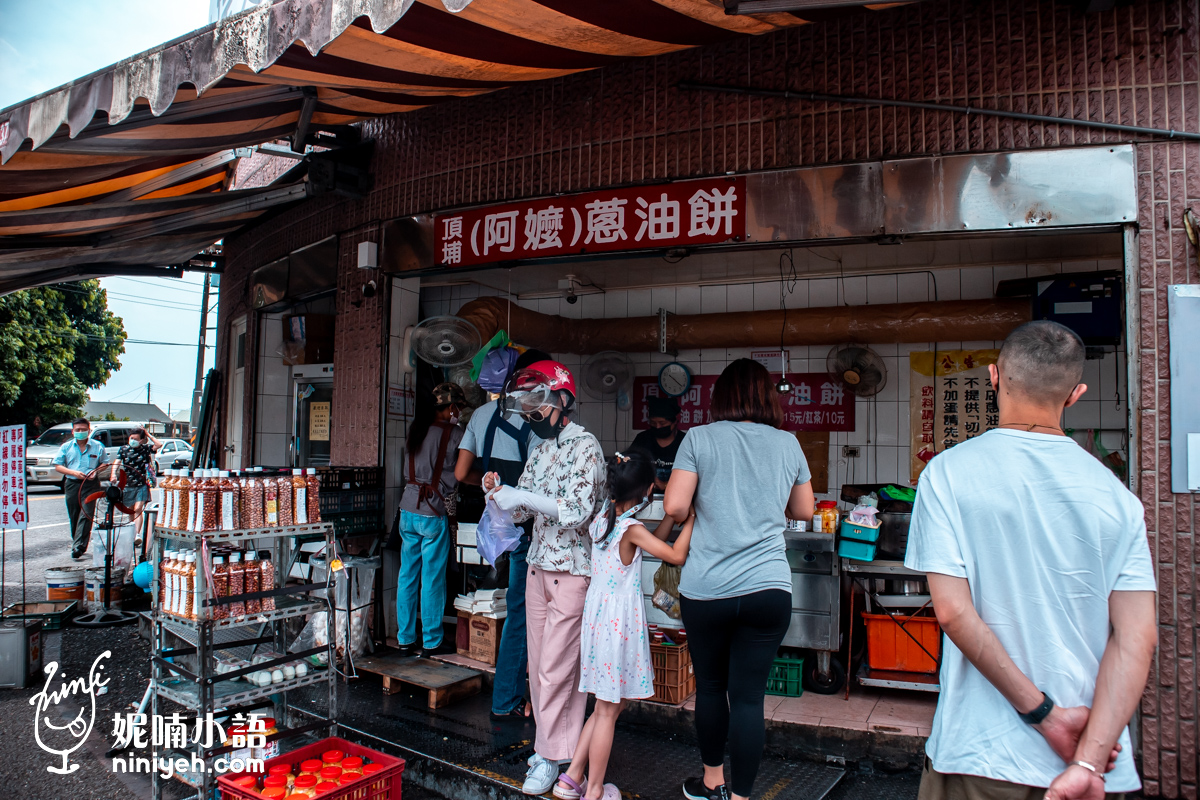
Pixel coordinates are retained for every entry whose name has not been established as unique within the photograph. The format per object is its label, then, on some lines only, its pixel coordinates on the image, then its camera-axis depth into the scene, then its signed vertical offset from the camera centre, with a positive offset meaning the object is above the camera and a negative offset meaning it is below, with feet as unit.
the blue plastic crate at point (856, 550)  15.85 -2.65
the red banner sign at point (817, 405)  24.07 +0.78
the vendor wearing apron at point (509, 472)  14.48 -1.09
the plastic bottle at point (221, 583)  11.22 -2.53
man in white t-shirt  5.42 -1.33
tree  68.80 +7.31
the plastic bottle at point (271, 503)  12.10 -1.35
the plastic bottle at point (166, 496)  11.88 -1.23
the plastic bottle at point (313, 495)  12.71 -1.29
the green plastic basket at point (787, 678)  15.62 -5.37
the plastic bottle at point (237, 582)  11.37 -2.54
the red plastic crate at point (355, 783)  9.85 -5.00
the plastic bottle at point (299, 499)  12.49 -1.32
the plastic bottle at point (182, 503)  11.59 -1.33
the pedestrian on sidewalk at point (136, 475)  25.87 -2.00
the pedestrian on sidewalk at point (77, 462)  33.42 -2.02
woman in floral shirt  11.61 -2.48
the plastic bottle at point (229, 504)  11.53 -1.32
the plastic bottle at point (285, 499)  12.32 -1.32
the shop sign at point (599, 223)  14.53 +4.36
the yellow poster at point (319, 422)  26.61 +0.00
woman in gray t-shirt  9.68 -1.67
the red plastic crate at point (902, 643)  15.37 -4.54
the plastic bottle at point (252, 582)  11.68 -2.59
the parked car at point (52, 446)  61.21 -2.39
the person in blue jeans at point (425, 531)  17.71 -2.64
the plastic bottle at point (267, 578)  11.91 -2.56
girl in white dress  10.65 -2.92
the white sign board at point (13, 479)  18.21 -1.51
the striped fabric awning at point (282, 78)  11.19 +6.26
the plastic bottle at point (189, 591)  11.23 -2.63
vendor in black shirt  21.35 -0.28
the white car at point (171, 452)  68.65 -3.19
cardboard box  16.80 -4.97
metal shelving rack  10.96 -3.86
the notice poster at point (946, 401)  22.58 +0.91
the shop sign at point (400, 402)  19.35 +0.57
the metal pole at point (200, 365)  36.17 +2.79
